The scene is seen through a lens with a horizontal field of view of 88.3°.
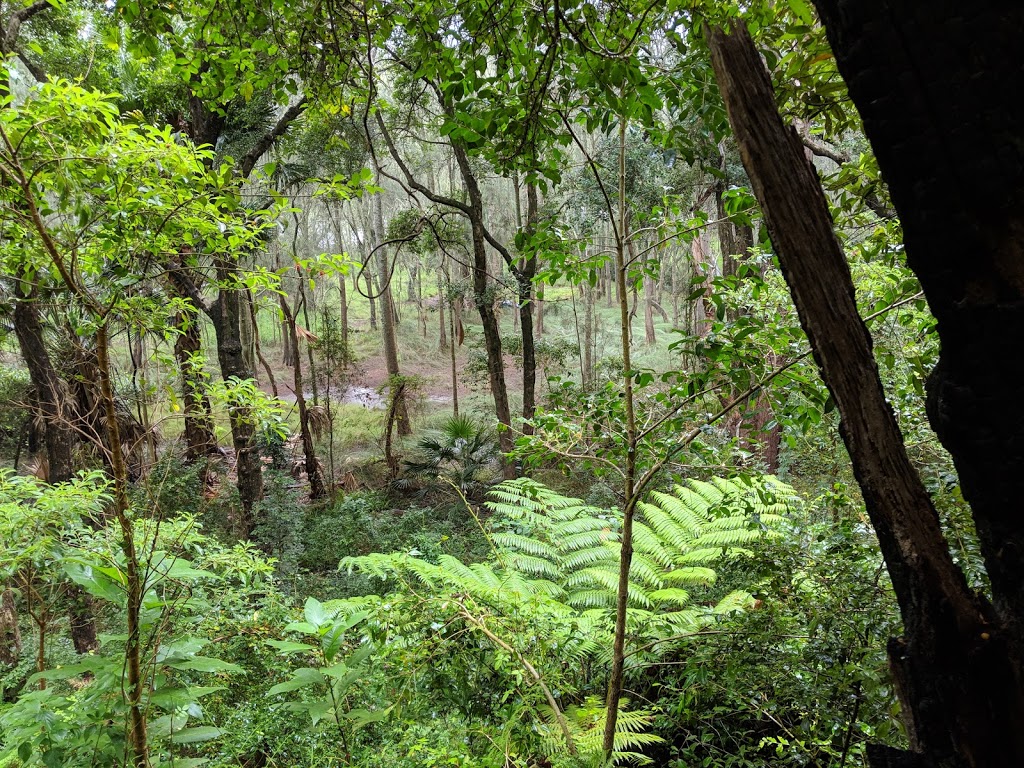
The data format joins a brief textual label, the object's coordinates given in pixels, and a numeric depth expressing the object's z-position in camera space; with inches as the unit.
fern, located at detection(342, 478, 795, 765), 87.9
